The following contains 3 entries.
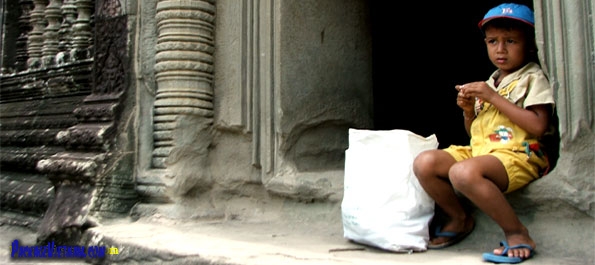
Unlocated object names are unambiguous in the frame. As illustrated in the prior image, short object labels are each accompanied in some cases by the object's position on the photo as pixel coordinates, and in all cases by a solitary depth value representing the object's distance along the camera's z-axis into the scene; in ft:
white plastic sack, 7.92
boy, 7.28
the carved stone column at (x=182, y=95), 11.07
